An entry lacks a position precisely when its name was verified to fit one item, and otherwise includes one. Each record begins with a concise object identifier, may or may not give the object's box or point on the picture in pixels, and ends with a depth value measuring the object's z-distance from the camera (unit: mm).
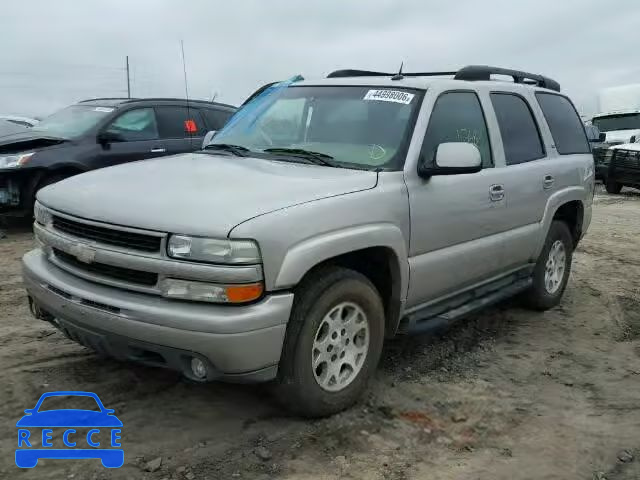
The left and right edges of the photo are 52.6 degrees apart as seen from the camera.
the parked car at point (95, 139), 7570
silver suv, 2842
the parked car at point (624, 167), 13820
